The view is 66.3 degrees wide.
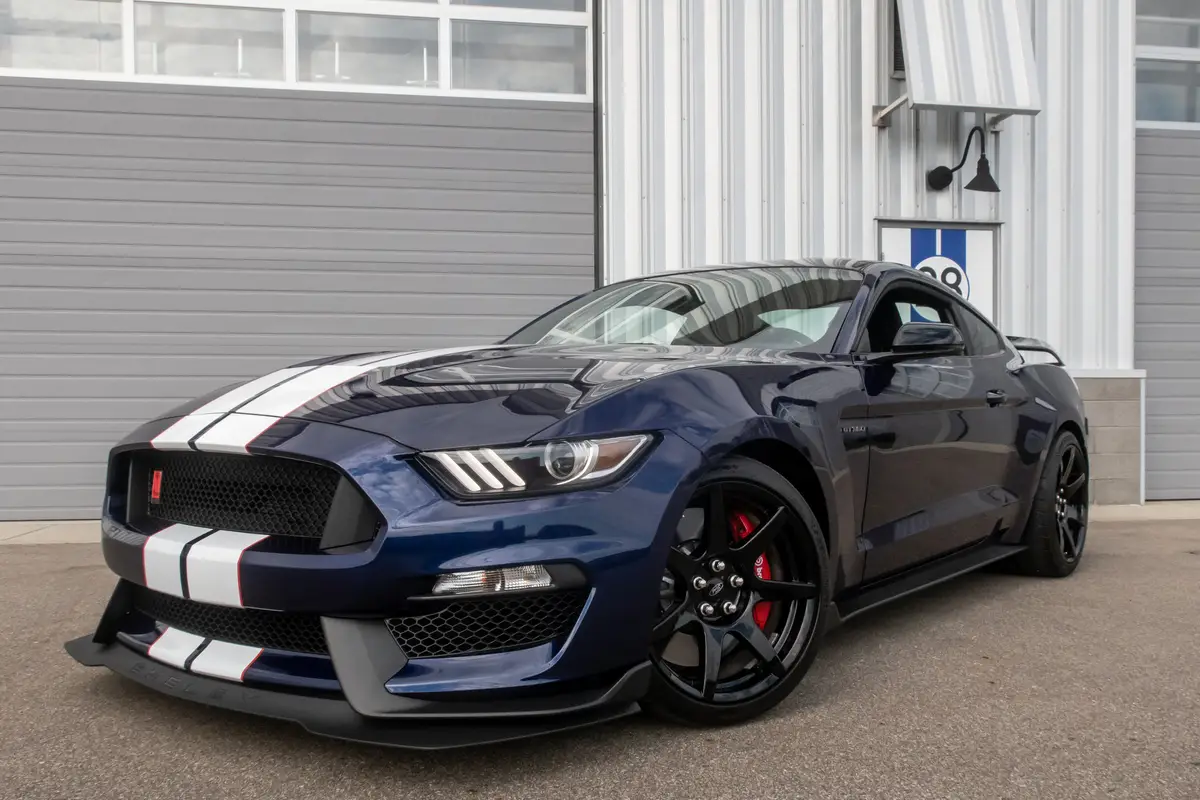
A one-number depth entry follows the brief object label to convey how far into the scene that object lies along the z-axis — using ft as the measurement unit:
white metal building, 20.35
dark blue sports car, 6.31
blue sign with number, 23.08
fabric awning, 21.50
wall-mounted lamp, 22.61
